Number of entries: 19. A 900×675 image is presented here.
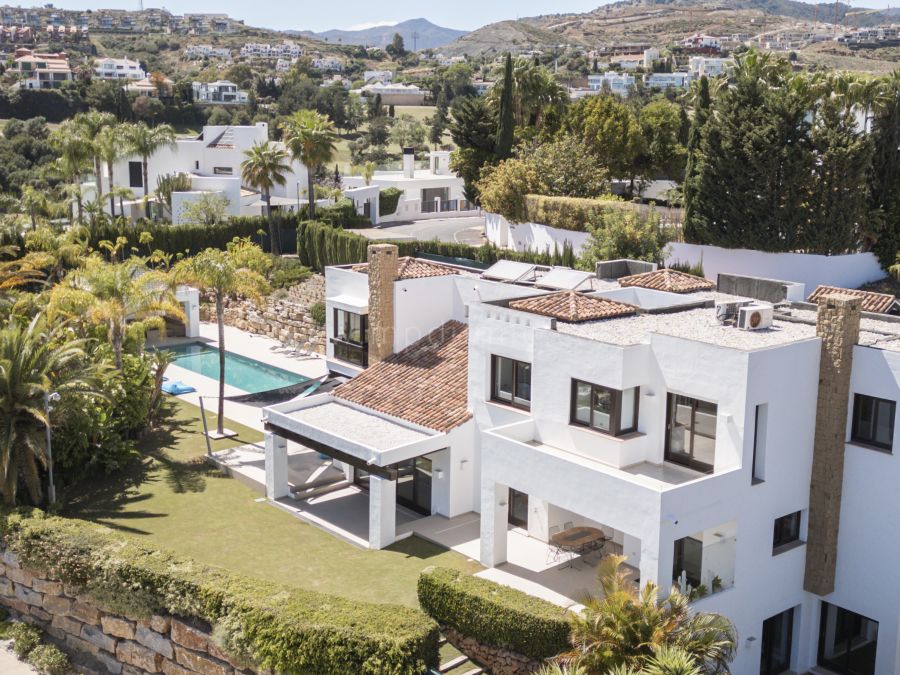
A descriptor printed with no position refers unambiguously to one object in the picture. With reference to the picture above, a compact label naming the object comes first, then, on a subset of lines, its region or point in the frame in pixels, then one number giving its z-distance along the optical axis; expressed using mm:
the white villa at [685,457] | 21750
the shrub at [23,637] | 23578
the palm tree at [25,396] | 26281
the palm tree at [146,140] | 70688
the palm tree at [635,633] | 18109
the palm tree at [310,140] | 64562
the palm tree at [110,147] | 67812
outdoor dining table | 24547
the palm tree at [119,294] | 33312
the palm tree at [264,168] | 65750
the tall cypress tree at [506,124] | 67188
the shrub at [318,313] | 49906
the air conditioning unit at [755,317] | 24844
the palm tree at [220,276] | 33719
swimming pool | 44500
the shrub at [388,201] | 81688
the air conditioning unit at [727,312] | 25781
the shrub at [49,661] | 22781
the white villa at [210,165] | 75438
